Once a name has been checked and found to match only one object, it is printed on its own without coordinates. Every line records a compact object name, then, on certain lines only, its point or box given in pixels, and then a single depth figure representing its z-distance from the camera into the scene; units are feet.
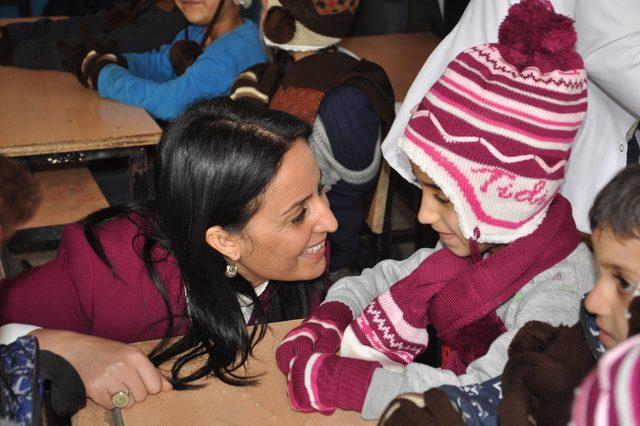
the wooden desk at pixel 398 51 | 10.90
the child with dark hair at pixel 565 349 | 3.54
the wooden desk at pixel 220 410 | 4.51
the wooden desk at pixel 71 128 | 8.50
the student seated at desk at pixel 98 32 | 11.02
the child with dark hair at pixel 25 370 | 2.93
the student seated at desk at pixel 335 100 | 8.33
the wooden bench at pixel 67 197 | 9.02
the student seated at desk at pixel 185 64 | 9.94
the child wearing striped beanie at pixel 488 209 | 4.98
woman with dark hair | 5.57
